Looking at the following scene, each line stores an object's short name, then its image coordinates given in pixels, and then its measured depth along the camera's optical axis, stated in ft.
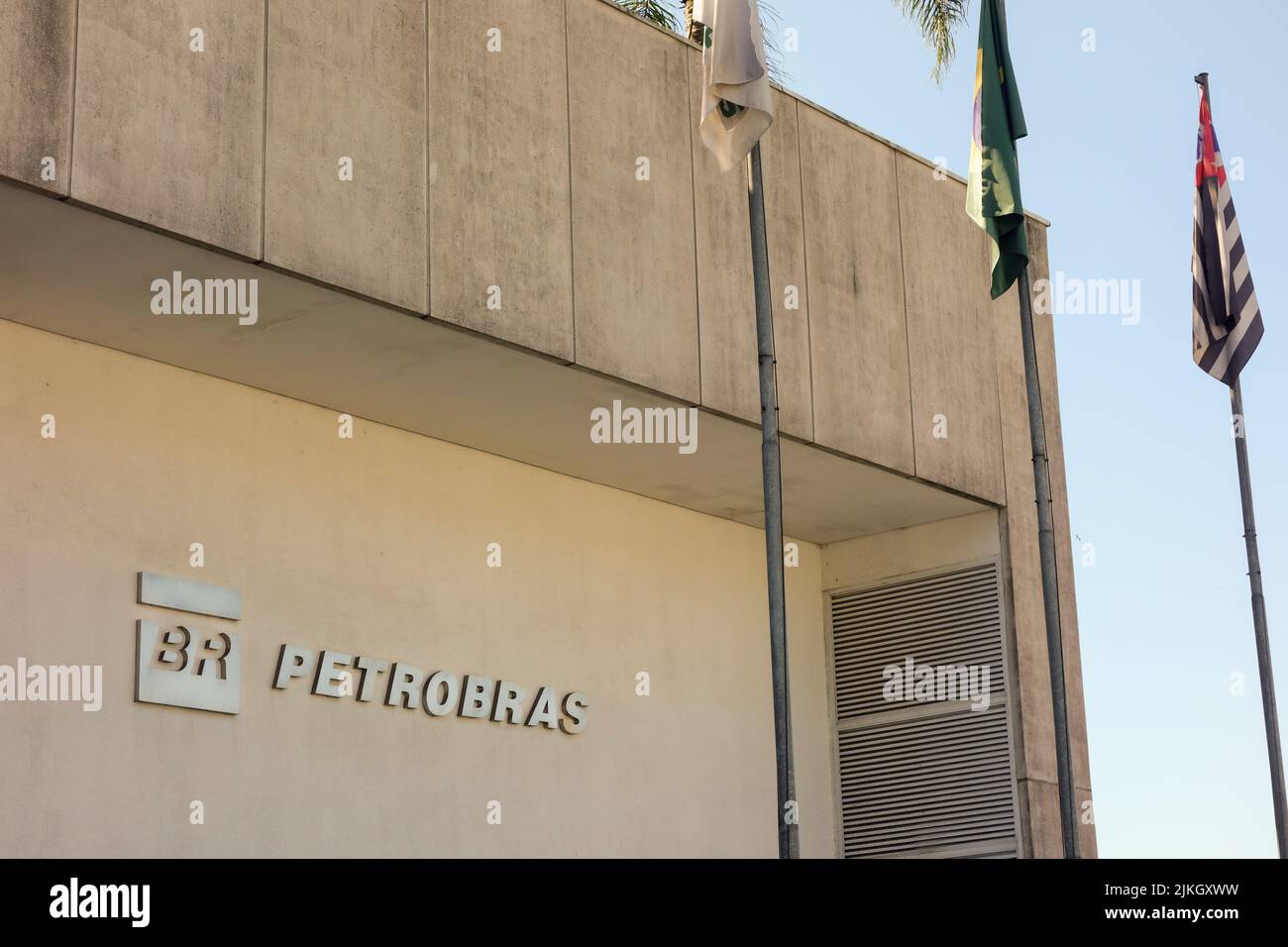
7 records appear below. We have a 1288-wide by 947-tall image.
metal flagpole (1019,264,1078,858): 37.81
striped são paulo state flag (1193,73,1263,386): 44.57
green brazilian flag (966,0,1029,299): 39.01
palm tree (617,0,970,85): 59.41
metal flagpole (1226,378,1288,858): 41.24
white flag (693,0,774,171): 33.86
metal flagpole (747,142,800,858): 31.17
